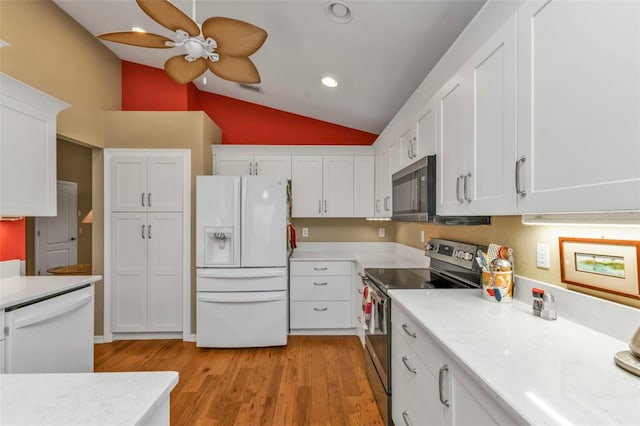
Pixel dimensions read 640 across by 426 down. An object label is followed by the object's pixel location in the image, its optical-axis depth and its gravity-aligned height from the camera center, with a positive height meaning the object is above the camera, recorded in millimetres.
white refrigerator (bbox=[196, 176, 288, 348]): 3080 -457
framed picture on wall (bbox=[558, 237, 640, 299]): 1029 -179
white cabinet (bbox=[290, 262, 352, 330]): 3408 -900
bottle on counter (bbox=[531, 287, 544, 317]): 1348 -374
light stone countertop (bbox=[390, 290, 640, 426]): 693 -437
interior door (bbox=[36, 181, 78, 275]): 4512 -268
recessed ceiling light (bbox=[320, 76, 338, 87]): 2849 +1275
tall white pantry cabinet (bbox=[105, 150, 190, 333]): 3334 -245
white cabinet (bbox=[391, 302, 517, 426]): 912 -641
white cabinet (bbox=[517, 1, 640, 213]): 743 +313
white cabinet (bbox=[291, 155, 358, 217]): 3730 +380
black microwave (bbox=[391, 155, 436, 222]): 1875 +165
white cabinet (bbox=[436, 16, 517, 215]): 1184 +386
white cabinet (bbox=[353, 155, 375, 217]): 3744 +429
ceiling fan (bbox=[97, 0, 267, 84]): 1585 +1012
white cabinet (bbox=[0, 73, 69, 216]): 1861 +440
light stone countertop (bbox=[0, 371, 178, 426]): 630 -413
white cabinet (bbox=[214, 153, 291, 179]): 3676 +619
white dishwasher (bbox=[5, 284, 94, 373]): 1647 -708
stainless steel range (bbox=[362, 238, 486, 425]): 1896 -449
